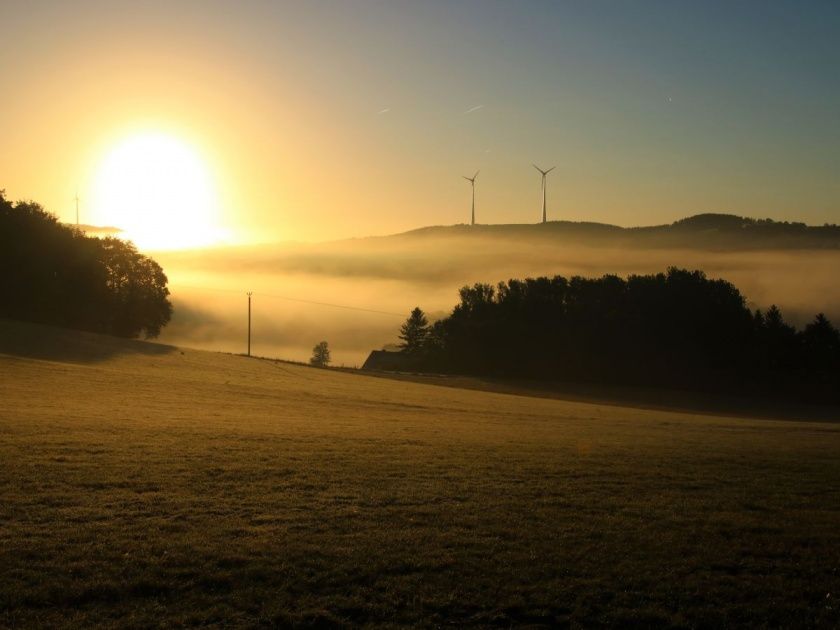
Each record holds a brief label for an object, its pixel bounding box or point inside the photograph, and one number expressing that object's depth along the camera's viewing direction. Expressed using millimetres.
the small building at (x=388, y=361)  114475
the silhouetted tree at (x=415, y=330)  144250
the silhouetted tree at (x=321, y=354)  194275
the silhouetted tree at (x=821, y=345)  94688
